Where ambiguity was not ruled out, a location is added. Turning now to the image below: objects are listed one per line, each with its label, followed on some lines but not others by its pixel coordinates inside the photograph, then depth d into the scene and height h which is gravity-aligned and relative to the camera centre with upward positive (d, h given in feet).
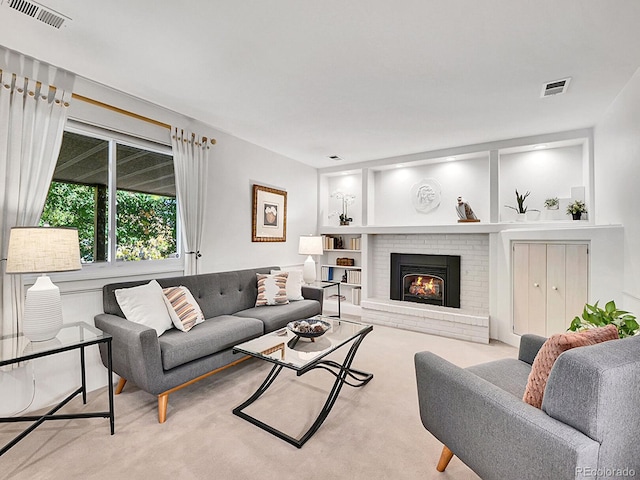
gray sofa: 7.04 -2.53
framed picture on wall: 14.06 +1.14
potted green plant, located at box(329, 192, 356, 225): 18.10 +2.19
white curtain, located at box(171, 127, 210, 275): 10.78 +1.87
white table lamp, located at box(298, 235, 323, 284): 14.88 -0.59
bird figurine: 14.15 +1.20
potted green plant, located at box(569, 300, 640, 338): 6.09 -1.69
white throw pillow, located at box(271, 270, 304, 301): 12.49 -1.89
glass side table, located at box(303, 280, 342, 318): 16.62 -2.52
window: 8.44 +1.27
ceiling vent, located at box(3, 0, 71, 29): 5.61 +4.22
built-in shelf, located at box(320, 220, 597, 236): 12.36 +0.47
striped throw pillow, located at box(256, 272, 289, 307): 11.82 -1.98
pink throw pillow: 4.23 -1.64
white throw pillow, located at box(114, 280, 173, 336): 8.06 -1.76
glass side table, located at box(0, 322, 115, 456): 5.80 -2.10
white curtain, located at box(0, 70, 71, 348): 7.02 +1.95
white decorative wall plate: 15.79 +2.20
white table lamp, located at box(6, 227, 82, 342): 5.96 -0.45
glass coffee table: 6.65 -2.63
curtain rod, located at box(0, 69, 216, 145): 8.31 +3.78
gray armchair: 3.28 -2.15
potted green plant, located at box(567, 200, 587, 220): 12.00 +1.07
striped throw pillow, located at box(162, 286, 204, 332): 8.63 -1.95
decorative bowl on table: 8.01 -2.38
